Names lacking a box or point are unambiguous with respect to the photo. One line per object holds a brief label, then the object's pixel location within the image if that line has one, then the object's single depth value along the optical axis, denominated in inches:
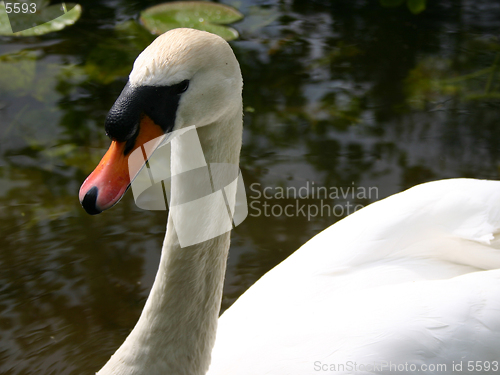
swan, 109.9
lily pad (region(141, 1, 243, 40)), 381.4
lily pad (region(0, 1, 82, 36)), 376.8
